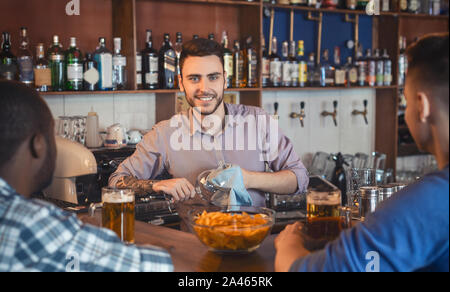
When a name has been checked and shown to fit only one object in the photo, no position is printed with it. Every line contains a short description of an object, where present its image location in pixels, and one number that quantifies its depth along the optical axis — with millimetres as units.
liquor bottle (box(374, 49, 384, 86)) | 4293
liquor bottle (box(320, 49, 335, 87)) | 4105
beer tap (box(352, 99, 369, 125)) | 4324
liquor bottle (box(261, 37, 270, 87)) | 3762
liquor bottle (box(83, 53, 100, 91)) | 3102
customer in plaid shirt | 1098
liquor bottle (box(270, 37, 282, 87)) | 3820
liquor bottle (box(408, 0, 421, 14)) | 4395
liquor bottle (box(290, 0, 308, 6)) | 3908
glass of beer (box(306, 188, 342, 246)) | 1360
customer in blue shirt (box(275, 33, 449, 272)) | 1073
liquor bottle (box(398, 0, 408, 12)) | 4316
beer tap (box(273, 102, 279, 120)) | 3969
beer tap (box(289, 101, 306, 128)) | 4055
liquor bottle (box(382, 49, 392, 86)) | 4312
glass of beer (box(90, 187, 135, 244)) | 1465
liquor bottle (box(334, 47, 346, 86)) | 4125
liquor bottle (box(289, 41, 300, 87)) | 3910
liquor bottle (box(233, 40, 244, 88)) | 3613
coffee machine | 1832
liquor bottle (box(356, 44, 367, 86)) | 4242
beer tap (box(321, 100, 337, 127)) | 4195
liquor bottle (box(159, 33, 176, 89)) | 3324
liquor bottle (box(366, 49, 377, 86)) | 4250
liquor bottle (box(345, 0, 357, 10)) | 4129
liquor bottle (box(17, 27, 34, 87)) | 2936
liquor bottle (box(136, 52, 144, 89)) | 3269
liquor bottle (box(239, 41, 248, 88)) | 3662
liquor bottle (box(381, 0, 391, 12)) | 4281
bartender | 2373
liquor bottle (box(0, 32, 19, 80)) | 2887
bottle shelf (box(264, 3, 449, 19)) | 3808
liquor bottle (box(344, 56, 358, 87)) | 4203
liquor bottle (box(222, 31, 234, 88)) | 3551
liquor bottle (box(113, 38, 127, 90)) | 3189
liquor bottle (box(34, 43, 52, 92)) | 2977
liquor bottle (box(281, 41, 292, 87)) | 3875
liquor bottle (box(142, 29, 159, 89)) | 3279
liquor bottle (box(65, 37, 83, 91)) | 3039
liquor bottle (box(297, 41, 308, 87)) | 3953
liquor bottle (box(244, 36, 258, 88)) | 3652
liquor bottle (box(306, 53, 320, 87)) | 4094
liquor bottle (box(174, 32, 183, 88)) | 3377
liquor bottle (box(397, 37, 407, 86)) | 4383
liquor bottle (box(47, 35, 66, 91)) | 3045
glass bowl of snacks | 1406
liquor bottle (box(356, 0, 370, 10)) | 4184
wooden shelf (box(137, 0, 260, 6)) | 3459
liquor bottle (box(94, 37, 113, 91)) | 3123
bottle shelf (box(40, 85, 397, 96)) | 2996
